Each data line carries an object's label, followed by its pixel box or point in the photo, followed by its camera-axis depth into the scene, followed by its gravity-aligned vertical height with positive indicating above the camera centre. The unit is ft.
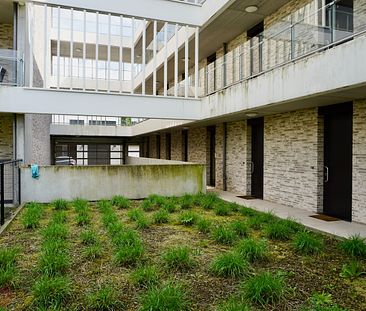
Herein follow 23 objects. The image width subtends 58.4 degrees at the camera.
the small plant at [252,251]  16.57 -5.15
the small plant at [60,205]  29.17 -4.83
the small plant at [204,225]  22.17 -5.13
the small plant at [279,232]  20.42 -5.14
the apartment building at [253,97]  22.13 +4.84
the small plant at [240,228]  21.05 -5.06
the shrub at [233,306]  11.26 -5.52
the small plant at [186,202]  30.25 -4.88
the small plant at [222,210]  27.37 -5.01
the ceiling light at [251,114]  33.05 +3.84
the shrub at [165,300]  11.37 -5.36
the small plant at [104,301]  11.84 -5.52
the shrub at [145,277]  13.73 -5.40
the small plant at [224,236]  19.48 -5.12
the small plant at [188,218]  24.16 -5.06
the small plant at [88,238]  19.10 -5.11
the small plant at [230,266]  14.85 -5.32
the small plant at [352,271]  14.80 -5.55
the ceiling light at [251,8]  32.68 +14.46
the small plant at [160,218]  24.41 -5.01
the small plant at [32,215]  22.53 -4.88
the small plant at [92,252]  16.83 -5.27
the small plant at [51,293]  11.96 -5.34
